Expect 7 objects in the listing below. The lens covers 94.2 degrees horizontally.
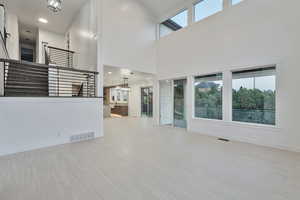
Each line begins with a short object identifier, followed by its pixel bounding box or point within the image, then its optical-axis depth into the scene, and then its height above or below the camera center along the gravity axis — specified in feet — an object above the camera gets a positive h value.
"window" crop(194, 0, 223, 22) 16.25 +11.31
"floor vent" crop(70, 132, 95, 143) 13.89 -3.86
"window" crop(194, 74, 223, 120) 16.44 +0.49
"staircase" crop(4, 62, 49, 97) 12.67 +2.11
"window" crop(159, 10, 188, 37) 19.87 +11.77
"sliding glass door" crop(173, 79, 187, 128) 20.44 -0.46
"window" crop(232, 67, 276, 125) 12.94 +0.44
